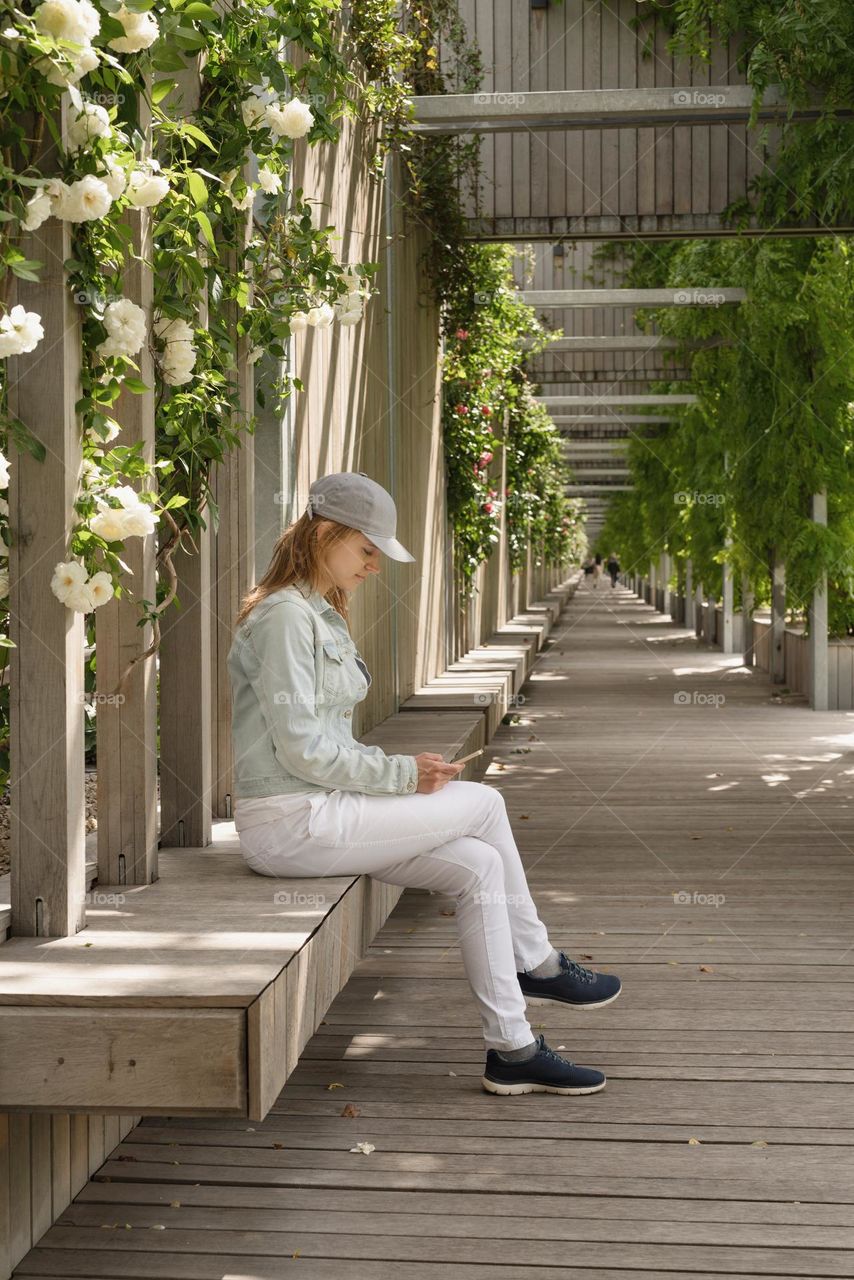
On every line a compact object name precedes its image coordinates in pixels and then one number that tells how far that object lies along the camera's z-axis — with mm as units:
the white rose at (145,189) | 2883
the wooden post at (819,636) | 12094
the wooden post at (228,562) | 4324
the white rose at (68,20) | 2426
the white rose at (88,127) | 2678
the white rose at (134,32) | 2677
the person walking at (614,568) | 60425
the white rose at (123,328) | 2855
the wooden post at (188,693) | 3709
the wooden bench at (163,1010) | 2475
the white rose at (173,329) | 3250
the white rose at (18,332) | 2439
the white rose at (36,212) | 2566
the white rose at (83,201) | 2660
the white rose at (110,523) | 2824
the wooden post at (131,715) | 3209
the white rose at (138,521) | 2814
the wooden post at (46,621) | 2775
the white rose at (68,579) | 2752
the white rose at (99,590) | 2777
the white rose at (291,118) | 3699
